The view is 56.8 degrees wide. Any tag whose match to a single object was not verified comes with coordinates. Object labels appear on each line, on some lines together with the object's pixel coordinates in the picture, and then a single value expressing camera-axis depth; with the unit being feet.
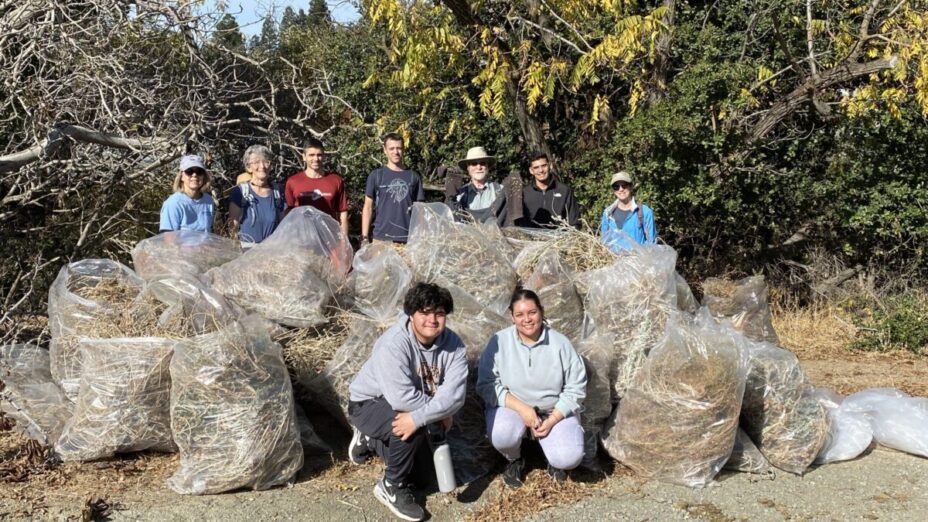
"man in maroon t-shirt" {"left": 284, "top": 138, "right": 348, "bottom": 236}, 18.31
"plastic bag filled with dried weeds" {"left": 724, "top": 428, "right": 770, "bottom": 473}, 14.64
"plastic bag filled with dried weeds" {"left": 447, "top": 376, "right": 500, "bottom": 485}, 14.67
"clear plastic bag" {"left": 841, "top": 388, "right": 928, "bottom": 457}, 15.71
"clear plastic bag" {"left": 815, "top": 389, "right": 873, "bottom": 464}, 15.37
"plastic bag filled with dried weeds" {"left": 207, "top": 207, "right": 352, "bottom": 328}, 14.87
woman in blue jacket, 19.69
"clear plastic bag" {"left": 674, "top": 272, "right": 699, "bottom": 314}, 16.90
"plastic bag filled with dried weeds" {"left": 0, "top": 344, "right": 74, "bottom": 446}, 15.06
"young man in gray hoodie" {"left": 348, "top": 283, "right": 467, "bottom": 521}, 13.23
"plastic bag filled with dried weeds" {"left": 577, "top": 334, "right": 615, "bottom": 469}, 14.75
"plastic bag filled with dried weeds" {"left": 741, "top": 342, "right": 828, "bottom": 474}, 14.85
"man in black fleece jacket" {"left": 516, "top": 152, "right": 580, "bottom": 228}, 19.76
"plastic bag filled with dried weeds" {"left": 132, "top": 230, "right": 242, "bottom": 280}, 15.37
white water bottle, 13.51
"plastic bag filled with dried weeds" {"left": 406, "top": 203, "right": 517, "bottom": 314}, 16.11
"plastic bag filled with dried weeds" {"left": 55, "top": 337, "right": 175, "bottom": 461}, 13.87
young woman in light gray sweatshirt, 13.93
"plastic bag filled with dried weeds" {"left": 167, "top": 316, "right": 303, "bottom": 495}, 13.21
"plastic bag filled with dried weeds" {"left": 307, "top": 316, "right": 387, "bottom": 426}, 14.98
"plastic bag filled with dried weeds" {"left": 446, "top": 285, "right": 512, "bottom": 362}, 15.37
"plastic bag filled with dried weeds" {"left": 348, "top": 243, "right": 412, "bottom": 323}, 15.60
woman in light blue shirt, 16.35
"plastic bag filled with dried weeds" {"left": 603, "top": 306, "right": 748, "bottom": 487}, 13.84
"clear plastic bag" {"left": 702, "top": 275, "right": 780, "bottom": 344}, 20.99
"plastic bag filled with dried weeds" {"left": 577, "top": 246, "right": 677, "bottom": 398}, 15.55
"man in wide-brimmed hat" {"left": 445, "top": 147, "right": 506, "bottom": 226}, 19.49
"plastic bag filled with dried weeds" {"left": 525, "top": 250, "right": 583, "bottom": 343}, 16.05
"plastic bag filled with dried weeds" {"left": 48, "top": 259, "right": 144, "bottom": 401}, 14.75
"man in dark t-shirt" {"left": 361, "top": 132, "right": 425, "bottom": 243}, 18.90
